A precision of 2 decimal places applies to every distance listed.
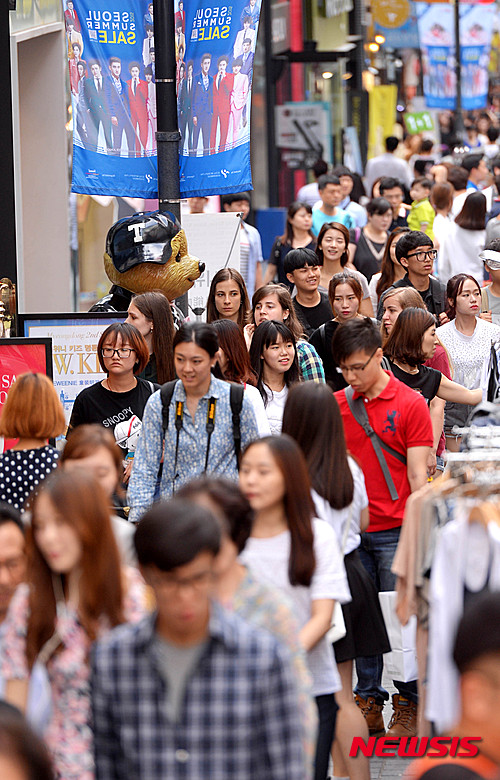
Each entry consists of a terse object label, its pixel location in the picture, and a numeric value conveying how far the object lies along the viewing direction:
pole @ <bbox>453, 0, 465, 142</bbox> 71.52
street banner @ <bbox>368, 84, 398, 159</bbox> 60.37
